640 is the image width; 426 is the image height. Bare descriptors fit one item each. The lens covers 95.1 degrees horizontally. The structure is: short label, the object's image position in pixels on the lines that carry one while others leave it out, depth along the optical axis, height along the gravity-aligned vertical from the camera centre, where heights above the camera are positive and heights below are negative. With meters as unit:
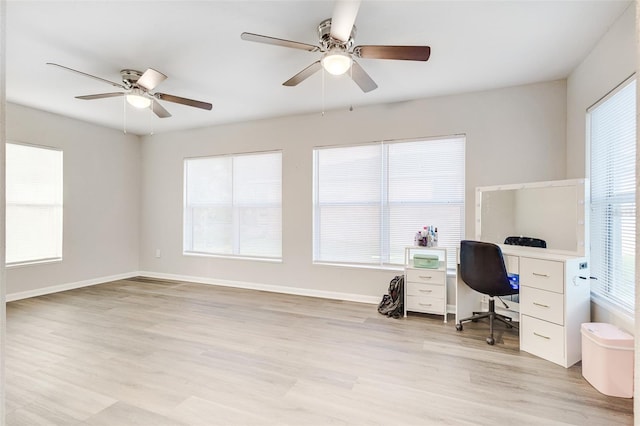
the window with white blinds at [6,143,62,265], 4.01 +0.11
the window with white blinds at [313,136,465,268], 3.68 +0.21
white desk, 2.34 -0.75
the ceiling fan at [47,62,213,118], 2.78 +1.21
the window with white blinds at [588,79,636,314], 2.16 +0.16
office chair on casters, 2.69 -0.56
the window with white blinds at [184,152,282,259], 4.63 +0.13
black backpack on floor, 3.46 -1.06
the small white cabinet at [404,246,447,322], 3.34 -0.86
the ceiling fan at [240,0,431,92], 1.91 +1.18
